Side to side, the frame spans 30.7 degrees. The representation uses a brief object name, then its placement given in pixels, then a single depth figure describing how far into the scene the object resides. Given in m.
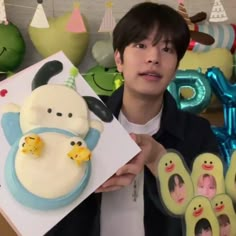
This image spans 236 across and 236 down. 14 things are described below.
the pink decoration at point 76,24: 1.23
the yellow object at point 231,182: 0.72
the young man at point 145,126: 0.76
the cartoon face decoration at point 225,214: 0.72
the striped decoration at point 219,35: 1.36
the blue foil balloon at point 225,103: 1.22
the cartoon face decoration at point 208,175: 0.72
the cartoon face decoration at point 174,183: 0.69
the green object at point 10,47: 1.27
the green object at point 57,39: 1.29
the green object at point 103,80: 1.30
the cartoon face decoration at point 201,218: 0.69
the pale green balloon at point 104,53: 1.34
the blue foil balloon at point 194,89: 1.25
